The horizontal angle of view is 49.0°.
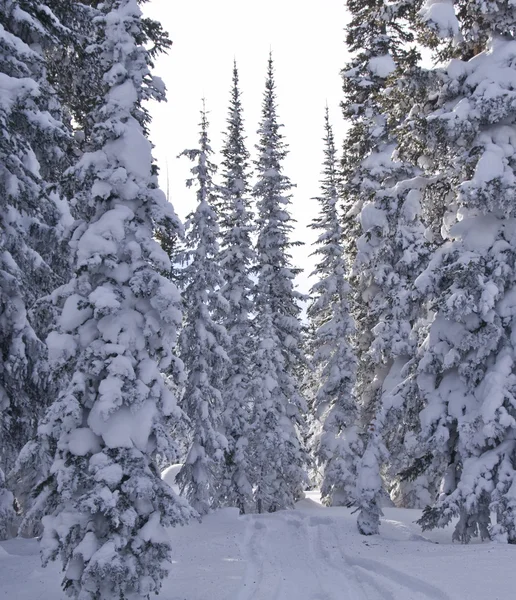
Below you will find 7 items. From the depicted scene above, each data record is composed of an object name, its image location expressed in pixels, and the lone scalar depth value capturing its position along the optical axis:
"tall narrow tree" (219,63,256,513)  26.56
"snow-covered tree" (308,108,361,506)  24.84
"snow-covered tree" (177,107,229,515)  22.91
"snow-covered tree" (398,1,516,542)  11.77
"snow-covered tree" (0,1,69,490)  11.15
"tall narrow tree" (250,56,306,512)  25.91
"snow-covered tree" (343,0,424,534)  21.12
